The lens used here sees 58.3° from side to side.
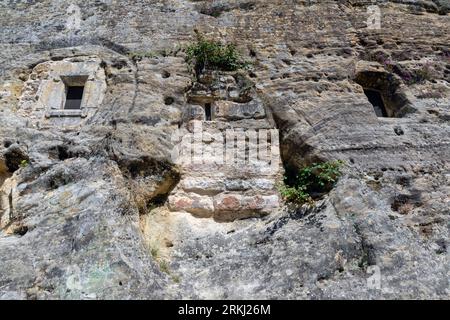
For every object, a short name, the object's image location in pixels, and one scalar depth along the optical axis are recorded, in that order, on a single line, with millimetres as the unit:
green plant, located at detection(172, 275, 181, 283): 3753
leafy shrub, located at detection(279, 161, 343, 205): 4473
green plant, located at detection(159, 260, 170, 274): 3883
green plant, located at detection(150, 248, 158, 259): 4043
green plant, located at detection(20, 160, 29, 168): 4629
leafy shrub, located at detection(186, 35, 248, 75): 5996
